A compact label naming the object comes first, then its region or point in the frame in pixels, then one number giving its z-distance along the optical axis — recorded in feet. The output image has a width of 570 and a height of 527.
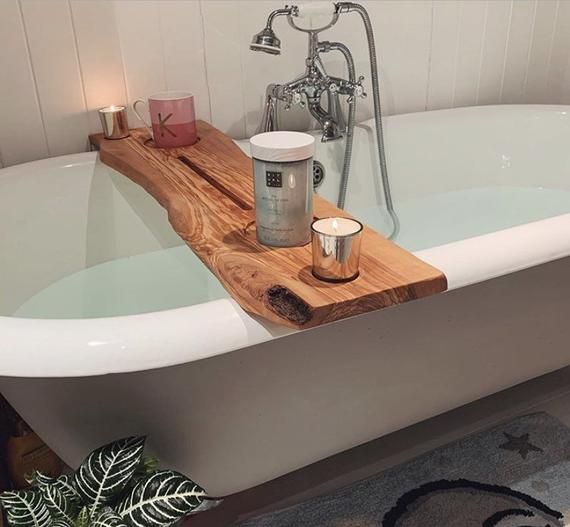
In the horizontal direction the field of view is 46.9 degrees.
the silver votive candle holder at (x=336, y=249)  2.66
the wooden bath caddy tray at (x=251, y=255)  2.62
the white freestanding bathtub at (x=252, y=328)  2.58
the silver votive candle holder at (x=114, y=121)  4.71
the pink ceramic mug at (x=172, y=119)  4.60
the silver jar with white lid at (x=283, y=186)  2.78
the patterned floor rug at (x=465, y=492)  4.01
